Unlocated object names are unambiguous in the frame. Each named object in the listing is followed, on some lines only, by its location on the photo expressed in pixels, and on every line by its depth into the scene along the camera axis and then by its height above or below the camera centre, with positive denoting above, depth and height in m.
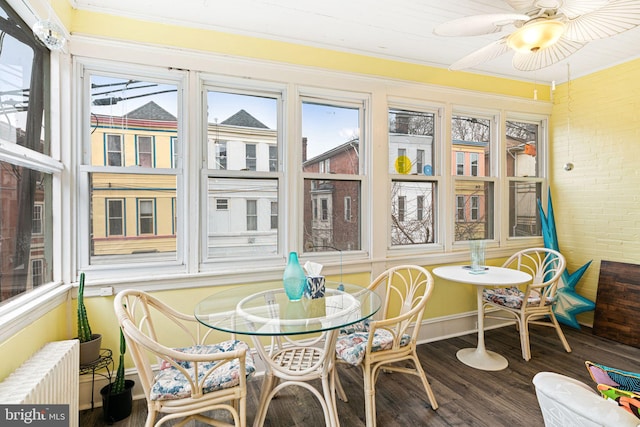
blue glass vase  1.99 -0.40
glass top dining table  1.66 -0.56
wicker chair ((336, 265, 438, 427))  1.91 -0.82
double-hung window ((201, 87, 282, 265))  2.62 +0.32
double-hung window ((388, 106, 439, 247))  3.27 +0.37
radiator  1.36 -0.73
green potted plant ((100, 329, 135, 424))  2.05 -1.15
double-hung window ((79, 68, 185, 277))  2.32 +0.31
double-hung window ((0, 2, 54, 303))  1.62 +0.27
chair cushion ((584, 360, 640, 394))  0.98 -0.51
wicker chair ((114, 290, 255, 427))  1.48 -0.82
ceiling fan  1.59 +0.98
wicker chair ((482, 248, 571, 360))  2.87 -0.79
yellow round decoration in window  3.28 +0.48
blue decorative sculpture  3.45 -0.94
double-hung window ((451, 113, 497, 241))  3.54 +0.39
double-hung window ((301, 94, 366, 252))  2.93 +0.38
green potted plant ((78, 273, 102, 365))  2.06 -0.79
